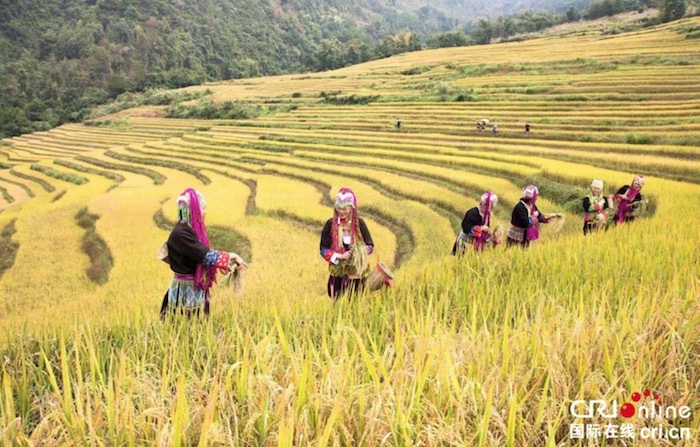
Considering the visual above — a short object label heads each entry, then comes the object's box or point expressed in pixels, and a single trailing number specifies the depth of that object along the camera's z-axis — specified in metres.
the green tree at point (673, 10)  52.06
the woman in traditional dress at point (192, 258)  3.51
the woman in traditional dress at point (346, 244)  3.90
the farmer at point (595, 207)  6.30
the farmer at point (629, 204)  6.78
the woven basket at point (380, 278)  3.18
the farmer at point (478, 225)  5.48
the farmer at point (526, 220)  5.73
